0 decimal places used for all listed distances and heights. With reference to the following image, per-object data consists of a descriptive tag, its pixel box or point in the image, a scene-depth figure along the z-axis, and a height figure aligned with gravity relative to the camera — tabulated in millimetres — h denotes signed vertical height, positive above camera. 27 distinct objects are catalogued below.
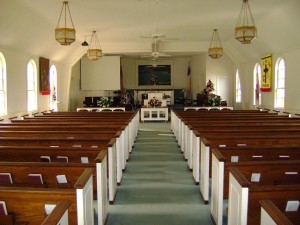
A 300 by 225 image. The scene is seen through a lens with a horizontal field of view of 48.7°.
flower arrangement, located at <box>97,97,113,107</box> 15480 -495
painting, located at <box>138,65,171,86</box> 22828 +1195
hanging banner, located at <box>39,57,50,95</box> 11648 +568
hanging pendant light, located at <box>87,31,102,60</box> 11484 +1339
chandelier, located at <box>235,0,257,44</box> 7617 +1339
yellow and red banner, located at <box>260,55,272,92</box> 11734 +640
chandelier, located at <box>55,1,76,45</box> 7734 +1329
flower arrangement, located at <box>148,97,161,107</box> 15016 -526
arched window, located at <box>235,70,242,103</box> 16366 +102
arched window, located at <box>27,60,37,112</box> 10930 +199
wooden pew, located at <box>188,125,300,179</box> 5219 -694
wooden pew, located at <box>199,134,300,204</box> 4470 -743
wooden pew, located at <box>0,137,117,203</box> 4629 -733
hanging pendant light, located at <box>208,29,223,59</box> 11469 +1390
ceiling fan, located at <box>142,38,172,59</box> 14342 +1954
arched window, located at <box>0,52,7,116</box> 8734 +106
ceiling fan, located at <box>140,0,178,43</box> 9588 +2052
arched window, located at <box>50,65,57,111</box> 13388 +175
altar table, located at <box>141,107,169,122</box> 14547 -988
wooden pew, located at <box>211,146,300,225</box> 3938 -777
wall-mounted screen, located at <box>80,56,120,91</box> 17578 +982
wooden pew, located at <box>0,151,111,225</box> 4004 -759
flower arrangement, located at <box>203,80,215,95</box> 16234 +154
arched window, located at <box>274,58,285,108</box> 10966 +258
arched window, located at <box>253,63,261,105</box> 13141 +279
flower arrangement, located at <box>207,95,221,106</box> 15219 -454
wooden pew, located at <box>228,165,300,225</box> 2514 -818
